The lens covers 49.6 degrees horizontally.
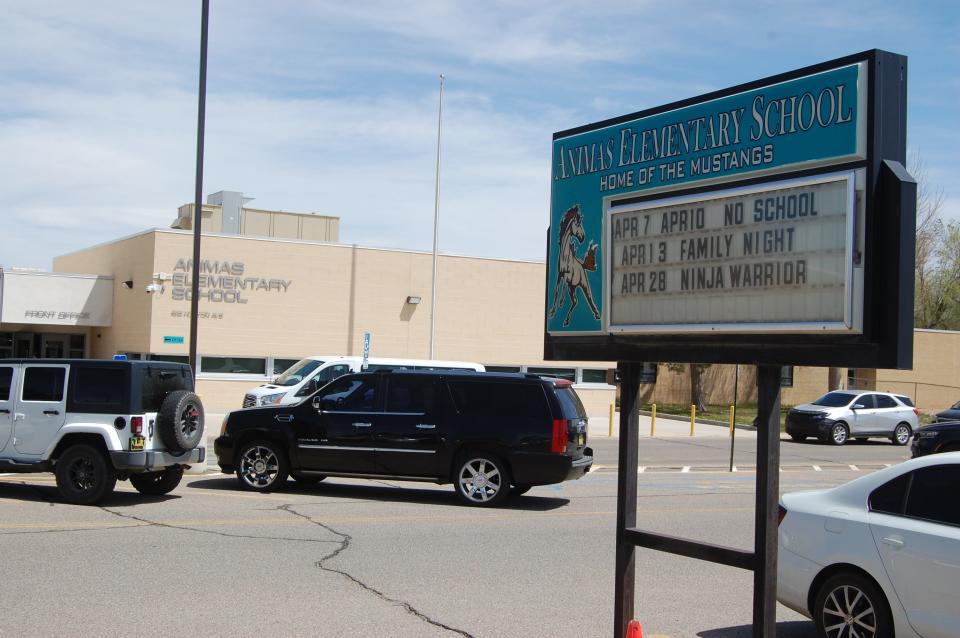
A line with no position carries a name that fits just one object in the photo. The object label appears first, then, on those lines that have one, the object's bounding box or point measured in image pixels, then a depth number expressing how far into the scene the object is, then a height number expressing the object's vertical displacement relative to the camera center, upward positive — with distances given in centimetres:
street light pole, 1941 +365
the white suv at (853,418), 3127 -140
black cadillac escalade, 1436 -113
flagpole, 3478 +199
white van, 2464 -59
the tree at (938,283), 5775 +524
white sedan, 644 -119
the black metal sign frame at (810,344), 457 +12
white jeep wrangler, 1330 -104
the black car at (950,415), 2941 -112
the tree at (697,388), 4519 -97
